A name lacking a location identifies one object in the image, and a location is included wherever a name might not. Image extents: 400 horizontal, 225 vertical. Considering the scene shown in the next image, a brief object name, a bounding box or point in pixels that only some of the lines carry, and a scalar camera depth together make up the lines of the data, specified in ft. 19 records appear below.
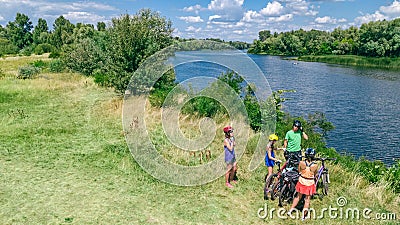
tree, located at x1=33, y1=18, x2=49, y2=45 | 240.63
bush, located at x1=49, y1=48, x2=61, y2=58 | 153.31
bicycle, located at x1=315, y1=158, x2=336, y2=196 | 23.79
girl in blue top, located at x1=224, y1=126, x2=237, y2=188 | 23.29
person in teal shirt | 23.44
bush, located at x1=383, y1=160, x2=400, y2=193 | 27.38
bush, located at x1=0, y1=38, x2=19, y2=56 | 209.36
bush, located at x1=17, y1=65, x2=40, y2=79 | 87.22
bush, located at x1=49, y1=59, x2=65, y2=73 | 101.57
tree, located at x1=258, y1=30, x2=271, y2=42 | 529.61
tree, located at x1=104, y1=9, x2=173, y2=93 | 52.60
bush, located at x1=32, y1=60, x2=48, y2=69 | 109.19
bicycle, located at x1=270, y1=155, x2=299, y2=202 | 21.62
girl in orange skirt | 20.07
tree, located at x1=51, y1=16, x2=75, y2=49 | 195.60
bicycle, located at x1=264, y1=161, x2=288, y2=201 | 22.65
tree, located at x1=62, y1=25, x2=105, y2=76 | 93.12
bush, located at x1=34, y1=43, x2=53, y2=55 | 195.86
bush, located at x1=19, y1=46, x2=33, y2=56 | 198.24
